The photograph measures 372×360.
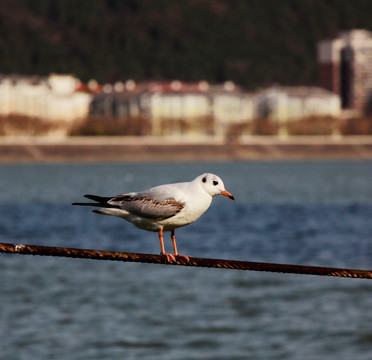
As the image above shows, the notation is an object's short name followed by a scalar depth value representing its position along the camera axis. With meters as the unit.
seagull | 11.75
